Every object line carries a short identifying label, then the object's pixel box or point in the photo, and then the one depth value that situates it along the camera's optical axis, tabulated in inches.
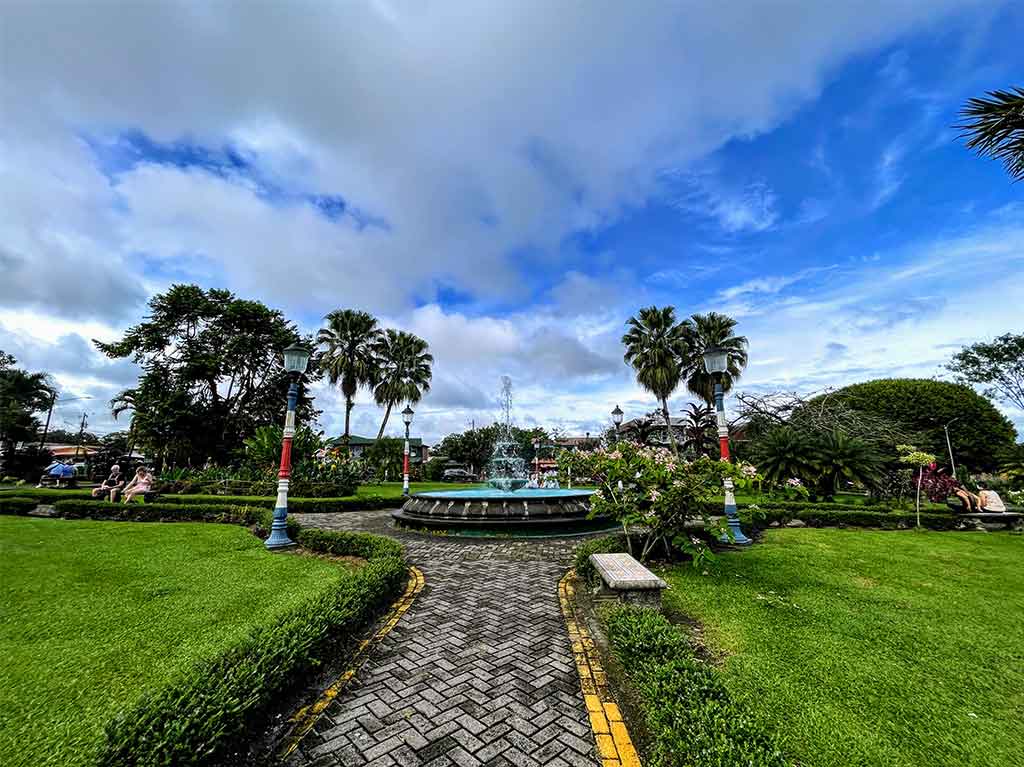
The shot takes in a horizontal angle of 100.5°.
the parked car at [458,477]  1593.3
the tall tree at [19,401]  1584.6
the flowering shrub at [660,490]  274.7
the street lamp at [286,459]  377.1
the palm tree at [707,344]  1128.2
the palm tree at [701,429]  1053.8
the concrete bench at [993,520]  483.2
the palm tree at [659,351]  1120.2
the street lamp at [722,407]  376.6
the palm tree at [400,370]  1346.0
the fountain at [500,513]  431.8
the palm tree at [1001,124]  312.5
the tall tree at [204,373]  1114.7
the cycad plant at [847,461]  539.2
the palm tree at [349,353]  1268.5
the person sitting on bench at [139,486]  633.0
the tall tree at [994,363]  1352.1
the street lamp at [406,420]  780.0
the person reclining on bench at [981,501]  495.5
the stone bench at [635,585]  195.8
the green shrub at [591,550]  269.1
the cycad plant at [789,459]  557.6
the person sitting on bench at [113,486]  625.9
